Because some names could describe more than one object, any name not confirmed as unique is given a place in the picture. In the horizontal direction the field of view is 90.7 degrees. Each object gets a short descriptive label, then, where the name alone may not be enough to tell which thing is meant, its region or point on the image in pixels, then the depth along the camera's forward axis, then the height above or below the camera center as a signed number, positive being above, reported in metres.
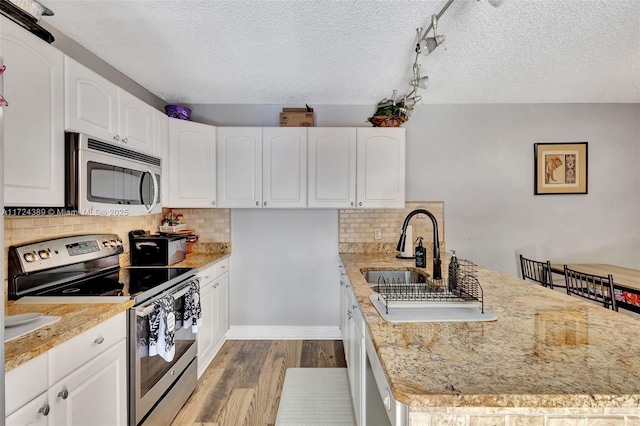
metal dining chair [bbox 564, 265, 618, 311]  2.20 -0.59
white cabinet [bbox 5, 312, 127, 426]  1.06 -0.67
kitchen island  0.74 -0.43
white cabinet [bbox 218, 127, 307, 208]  3.05 +0.37
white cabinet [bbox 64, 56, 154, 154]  1.67 +0.63
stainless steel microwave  1.64 +0.20
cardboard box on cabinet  3.11 +0.92
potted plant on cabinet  2.97 +0.92
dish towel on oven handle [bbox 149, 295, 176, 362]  1.77 -0.68
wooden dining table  2.35 -0.55
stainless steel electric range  1.64 -0.45
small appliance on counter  2.58 -0.32
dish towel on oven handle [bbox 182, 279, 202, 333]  2.18 -0.69
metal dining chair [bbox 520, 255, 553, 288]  2.99 -0.59
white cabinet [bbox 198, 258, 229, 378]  2.62 -0.92
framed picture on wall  3.36 +0.49
